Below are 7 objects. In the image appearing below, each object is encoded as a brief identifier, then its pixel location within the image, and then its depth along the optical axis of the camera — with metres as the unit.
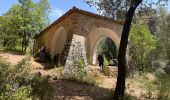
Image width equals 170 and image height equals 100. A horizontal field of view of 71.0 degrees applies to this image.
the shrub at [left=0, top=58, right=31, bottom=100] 3.60
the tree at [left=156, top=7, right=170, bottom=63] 13.62
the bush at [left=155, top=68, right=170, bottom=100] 5.69
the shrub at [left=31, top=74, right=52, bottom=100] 4.74
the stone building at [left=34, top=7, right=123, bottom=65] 7.59
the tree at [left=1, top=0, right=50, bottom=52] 12.55
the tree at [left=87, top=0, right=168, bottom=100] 5.30
